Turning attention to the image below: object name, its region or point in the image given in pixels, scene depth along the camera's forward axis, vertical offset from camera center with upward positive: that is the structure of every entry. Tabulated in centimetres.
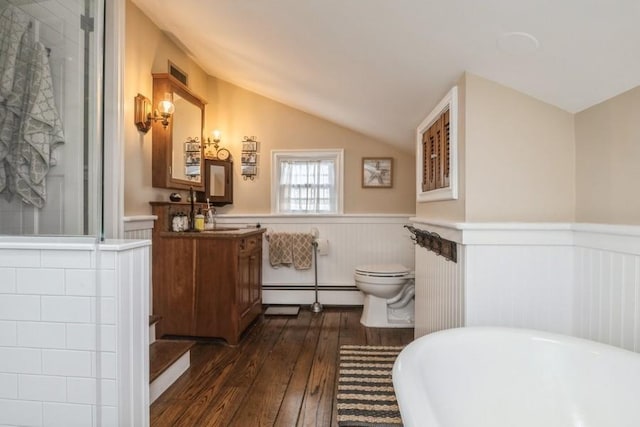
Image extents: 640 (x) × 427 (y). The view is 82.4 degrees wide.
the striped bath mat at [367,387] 172 -96
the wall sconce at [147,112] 254 +73
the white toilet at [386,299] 307 -74
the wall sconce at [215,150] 362 +65
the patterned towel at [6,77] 143 +53
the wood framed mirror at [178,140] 276 +60
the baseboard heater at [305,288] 381 -77
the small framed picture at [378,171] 382 +45
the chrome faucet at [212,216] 359 -3
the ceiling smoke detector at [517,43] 125 +60
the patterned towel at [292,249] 366 -35
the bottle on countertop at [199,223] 305 -8
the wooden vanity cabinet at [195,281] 274 -51
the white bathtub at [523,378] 110 -53
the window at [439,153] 175 +35
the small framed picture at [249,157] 383 +59
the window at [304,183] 387 +33
